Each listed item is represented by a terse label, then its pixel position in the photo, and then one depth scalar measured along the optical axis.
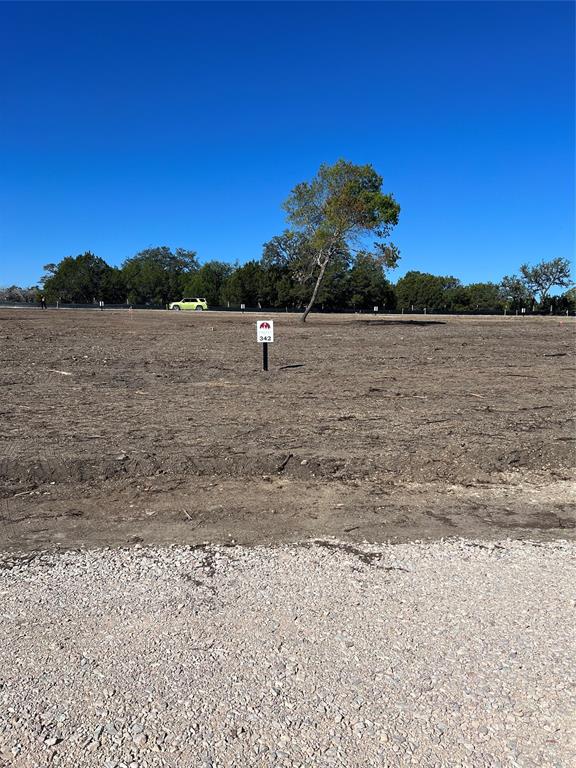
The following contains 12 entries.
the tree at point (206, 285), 101.19
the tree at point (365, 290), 98.94
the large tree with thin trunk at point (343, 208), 32.16
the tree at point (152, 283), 104.44
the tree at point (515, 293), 116.50
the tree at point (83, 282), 101.19
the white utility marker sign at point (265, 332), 12.11
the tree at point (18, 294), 99.50
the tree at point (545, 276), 112.94
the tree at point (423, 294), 114.62
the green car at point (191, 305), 76.62
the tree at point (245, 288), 95.38
